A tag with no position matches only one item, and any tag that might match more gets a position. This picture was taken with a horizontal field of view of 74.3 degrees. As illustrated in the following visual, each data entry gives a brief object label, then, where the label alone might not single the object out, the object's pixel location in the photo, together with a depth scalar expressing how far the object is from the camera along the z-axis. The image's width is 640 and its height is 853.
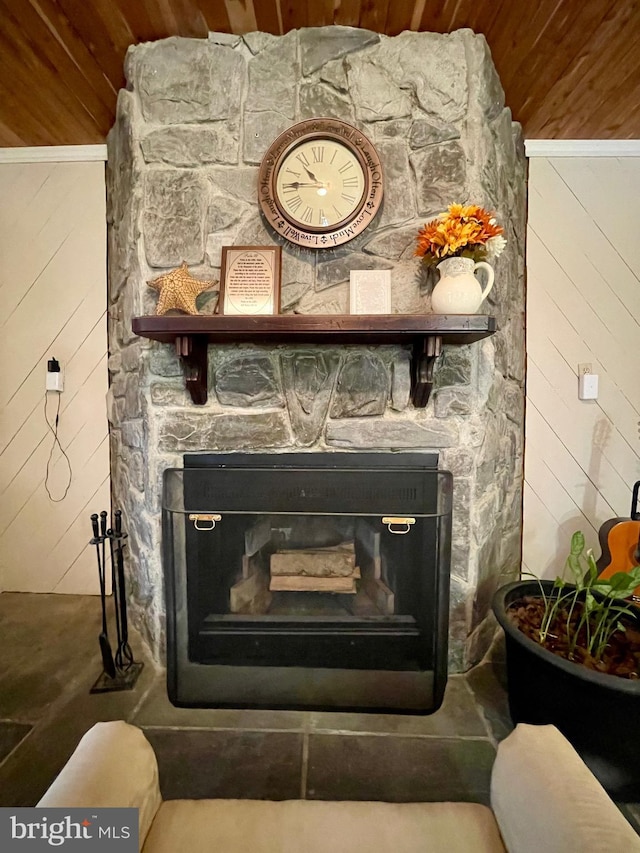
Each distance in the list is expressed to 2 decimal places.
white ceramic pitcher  1.31
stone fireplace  1.48
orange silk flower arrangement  1.29
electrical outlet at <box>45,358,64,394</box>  2.04
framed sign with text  1.45
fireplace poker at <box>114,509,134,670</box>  1.56
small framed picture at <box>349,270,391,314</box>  1.48
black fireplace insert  1.48
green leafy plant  1.25
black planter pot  1.14
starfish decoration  1.40
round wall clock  1.48
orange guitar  1.64
